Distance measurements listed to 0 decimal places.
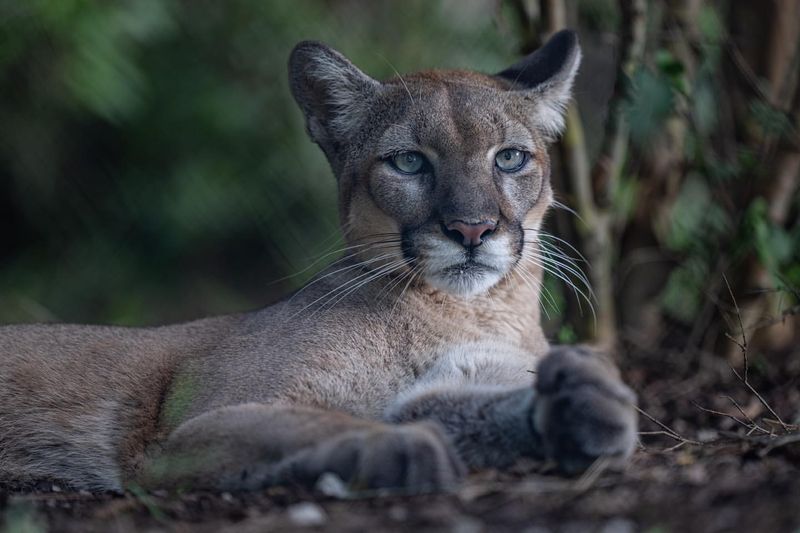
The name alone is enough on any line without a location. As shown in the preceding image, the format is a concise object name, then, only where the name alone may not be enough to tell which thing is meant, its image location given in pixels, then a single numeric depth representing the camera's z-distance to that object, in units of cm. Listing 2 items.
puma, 809
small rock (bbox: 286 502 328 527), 637
